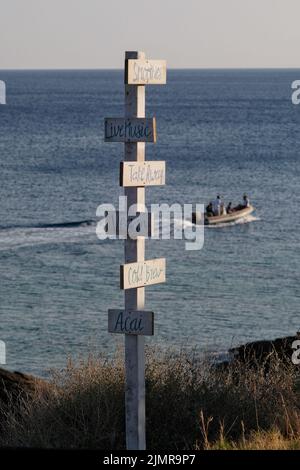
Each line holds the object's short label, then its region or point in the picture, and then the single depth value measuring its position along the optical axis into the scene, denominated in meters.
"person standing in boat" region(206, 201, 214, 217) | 59.51
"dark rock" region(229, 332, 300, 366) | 19.69
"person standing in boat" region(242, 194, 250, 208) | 61.66
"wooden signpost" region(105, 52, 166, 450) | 10.55
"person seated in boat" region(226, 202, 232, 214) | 60.88
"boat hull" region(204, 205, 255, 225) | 58.53
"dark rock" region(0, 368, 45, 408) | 16.33
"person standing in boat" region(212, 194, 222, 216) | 59.56
